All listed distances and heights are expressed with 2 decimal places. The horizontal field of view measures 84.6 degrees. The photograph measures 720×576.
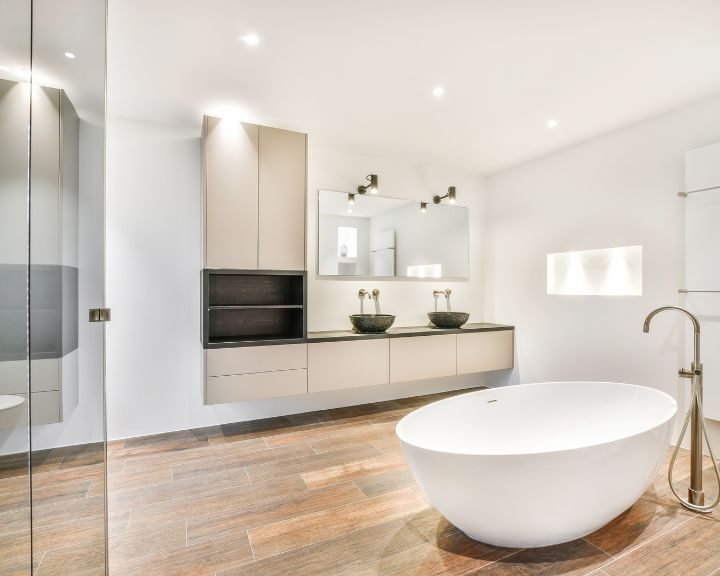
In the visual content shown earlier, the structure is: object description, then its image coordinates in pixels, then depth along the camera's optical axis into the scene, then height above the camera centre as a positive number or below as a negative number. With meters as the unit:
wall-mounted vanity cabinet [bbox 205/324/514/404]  2.99 -0.63
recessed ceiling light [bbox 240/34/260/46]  2.11 +1.35
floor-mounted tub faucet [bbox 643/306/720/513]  2.10 -0.77
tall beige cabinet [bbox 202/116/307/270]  2.98 +0.73
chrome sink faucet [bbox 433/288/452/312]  4.34 -0.06
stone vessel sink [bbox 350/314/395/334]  3.56 -0.31
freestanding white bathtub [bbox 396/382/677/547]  1.54 -0.79
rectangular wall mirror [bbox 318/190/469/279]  3.81 +0.53
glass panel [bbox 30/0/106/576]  0.90 +0.01
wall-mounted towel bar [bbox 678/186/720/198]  2.65 +0.68
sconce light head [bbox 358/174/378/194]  3.85 +1.02
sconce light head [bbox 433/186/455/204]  4.26 +1.00
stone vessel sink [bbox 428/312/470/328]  4.01 -0.31
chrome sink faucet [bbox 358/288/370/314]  3.94 -0.07
